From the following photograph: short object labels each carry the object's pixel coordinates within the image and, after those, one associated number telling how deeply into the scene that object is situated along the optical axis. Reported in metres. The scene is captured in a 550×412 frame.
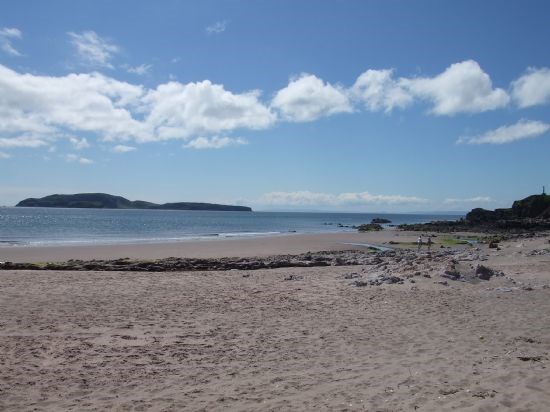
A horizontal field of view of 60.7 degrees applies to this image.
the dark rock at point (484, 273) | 16.80
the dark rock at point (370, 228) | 75.19
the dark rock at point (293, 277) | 18.58
